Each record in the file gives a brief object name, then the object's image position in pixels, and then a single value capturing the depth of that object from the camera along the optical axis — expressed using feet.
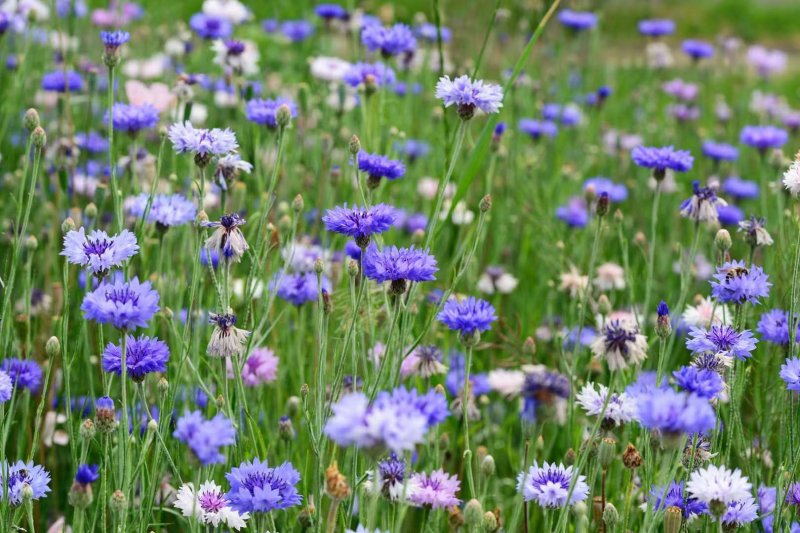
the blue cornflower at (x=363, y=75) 8.35
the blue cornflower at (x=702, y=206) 7.60
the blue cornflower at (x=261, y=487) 6.84
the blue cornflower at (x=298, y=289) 7.77
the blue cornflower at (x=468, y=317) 7.15
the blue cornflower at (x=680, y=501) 7.02
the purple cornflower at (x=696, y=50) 12.42
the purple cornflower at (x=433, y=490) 7.05
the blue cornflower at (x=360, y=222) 7.09
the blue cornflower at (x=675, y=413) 6.60
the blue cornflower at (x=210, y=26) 9.18
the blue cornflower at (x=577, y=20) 12.29
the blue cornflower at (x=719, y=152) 9.57
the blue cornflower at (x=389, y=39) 8.21
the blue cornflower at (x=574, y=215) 9.05
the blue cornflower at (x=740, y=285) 7.21
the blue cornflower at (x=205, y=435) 6.69
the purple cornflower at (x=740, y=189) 9.81
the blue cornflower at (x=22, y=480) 7.01
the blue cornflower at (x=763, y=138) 8.96
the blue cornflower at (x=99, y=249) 7.02
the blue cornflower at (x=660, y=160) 7.72
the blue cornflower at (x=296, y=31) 11.40
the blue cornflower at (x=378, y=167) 7.45
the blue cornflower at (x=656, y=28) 12.86
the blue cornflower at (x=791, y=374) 6.97
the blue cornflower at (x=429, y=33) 11.16
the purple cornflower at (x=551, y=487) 7.05
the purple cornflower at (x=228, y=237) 7.18
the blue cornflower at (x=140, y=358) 7.01
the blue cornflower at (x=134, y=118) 7.78
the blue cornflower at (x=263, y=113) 7.94
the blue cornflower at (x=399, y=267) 6.99
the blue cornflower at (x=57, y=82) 8.67
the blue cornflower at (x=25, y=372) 7.43
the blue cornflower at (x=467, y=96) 7.26
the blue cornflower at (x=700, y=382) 6.81
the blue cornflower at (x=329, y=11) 9.86
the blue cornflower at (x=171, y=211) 7.58
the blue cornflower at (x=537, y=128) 10.30
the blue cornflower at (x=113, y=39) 7.53
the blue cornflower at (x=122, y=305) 6.83
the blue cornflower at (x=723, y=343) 7.09
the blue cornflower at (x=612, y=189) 9.33
